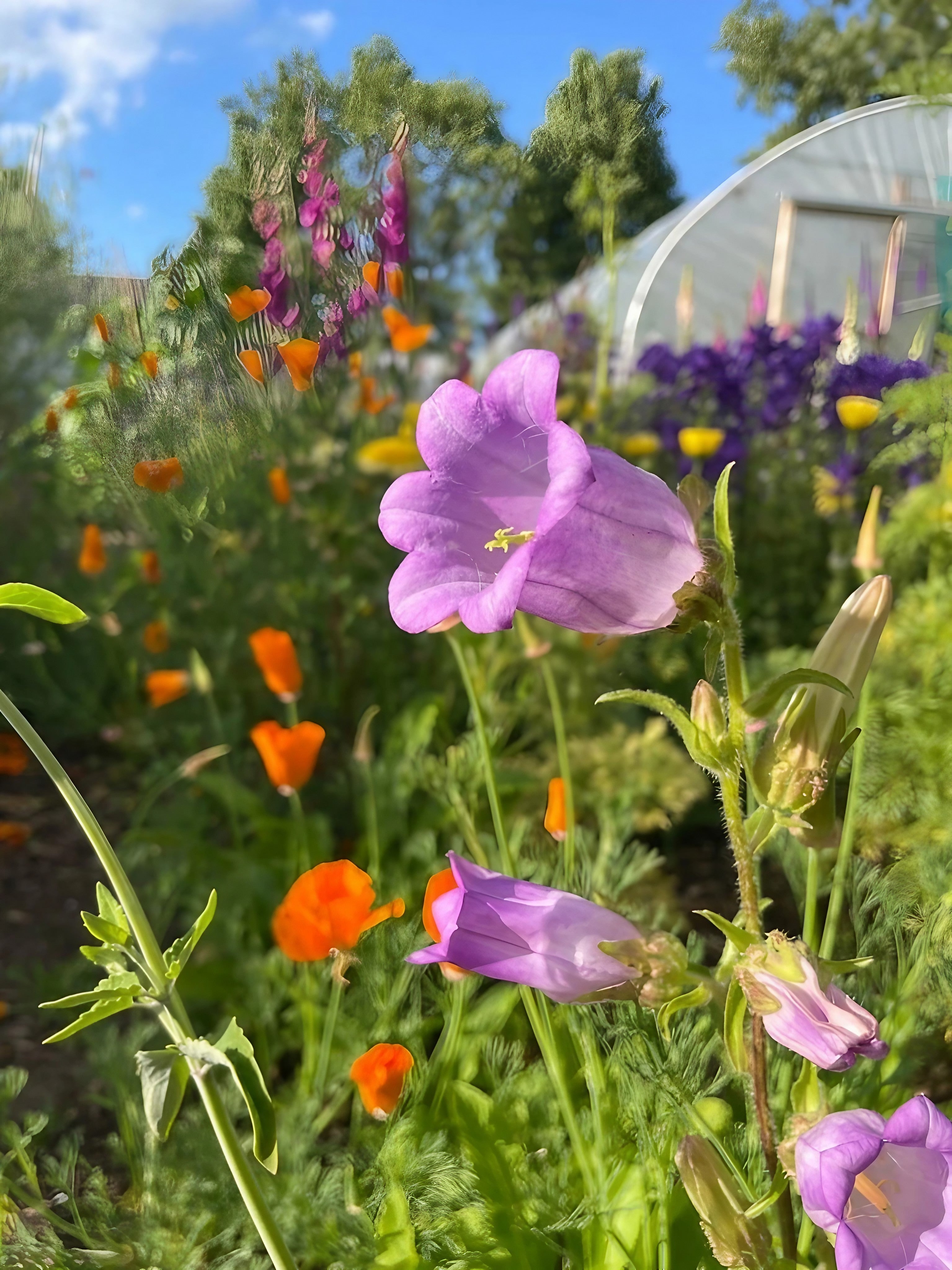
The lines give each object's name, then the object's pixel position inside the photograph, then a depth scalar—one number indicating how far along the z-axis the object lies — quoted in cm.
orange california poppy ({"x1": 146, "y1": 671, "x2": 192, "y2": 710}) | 57
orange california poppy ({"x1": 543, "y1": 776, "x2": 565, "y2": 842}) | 34
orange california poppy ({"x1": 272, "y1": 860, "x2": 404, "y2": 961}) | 29
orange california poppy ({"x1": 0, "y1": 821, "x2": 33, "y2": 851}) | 62
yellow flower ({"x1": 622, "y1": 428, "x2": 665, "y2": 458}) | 66
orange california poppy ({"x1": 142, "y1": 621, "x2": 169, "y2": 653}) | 64
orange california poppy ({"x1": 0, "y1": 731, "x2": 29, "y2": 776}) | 65
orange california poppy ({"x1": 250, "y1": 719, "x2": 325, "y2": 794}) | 41
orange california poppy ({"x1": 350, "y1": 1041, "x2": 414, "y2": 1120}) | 27
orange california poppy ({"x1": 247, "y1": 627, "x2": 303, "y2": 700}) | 47
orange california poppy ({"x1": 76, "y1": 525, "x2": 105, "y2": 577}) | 62
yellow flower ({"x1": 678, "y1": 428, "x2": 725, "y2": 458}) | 62
